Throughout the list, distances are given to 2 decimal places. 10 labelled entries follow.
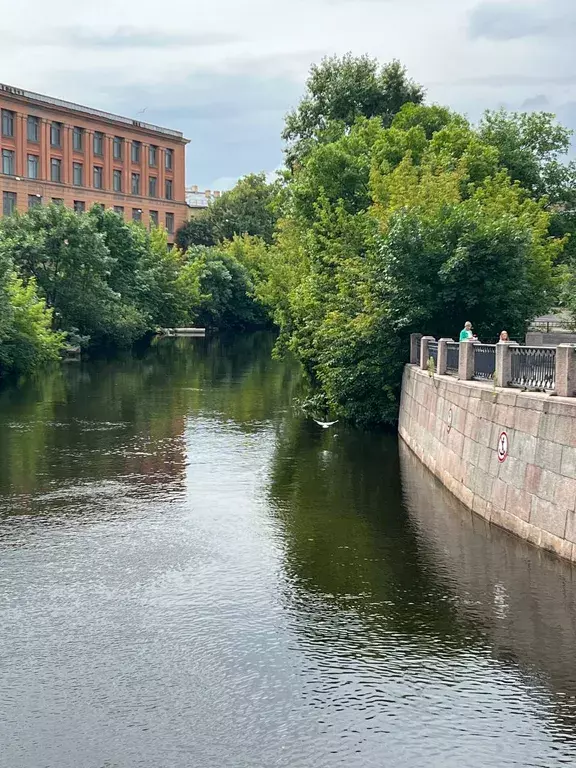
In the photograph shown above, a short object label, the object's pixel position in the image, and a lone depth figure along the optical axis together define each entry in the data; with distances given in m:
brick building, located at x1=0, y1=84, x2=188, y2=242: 90.69
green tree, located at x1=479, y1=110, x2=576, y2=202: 55.28
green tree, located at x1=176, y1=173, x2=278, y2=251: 114.44
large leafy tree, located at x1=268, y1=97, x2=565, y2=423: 29.38
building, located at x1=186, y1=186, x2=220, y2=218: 135.88
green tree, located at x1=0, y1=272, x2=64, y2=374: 46.78
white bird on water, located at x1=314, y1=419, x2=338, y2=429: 32.62
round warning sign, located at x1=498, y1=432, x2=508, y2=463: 18.12
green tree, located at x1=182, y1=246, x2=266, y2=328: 88.56
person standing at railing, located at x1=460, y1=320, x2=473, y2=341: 24.34
